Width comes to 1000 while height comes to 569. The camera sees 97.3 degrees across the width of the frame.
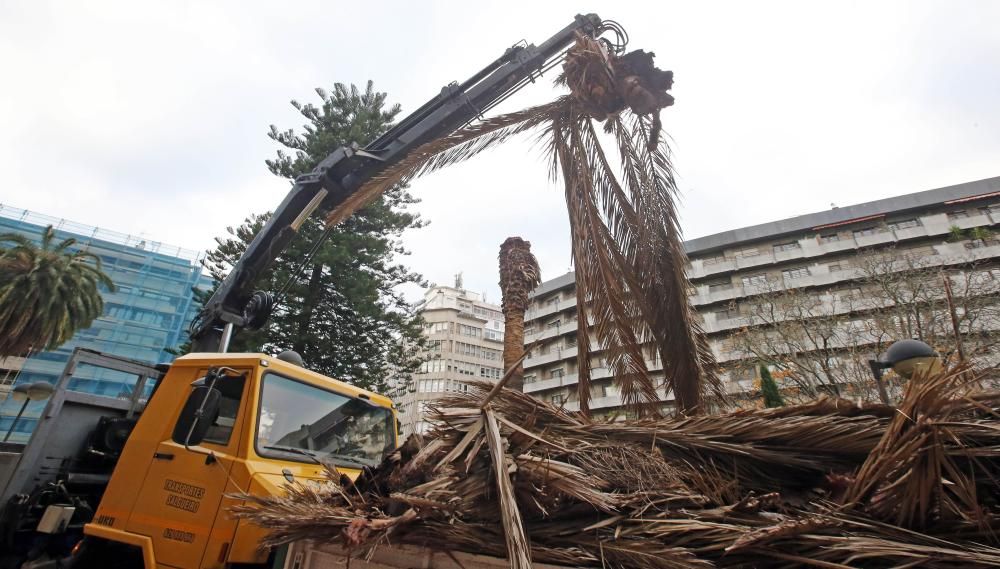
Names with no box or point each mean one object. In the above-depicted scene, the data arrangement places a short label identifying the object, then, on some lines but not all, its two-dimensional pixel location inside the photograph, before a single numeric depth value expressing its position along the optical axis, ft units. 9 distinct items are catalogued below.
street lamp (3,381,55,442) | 14.51
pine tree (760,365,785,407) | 42.11
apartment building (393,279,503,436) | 171.42
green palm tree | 66.44
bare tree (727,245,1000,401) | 46.32
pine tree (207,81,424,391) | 49.93
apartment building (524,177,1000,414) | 91.61
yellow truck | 9.66
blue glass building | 131.34
